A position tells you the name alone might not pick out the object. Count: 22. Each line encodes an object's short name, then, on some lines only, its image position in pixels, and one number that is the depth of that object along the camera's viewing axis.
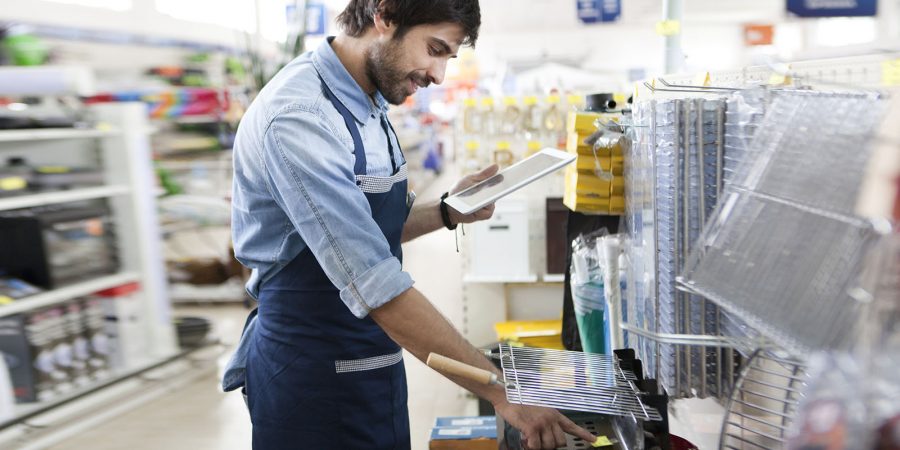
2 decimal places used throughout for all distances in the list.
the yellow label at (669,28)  2.48
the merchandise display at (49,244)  3.73
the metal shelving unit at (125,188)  4.16
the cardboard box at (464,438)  2.50
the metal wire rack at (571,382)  1.21
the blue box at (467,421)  2.67
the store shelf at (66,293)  3.61
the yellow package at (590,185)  2.13
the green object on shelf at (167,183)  5.82
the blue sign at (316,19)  8.80
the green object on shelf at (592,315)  2.13
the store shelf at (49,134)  3.61
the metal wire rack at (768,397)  1.11
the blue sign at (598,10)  9.77
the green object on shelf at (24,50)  4.77
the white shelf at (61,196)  3.61
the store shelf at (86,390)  3.59
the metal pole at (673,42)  2.48
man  1.33
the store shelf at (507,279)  4.02
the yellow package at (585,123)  2.21
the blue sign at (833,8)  6.59
